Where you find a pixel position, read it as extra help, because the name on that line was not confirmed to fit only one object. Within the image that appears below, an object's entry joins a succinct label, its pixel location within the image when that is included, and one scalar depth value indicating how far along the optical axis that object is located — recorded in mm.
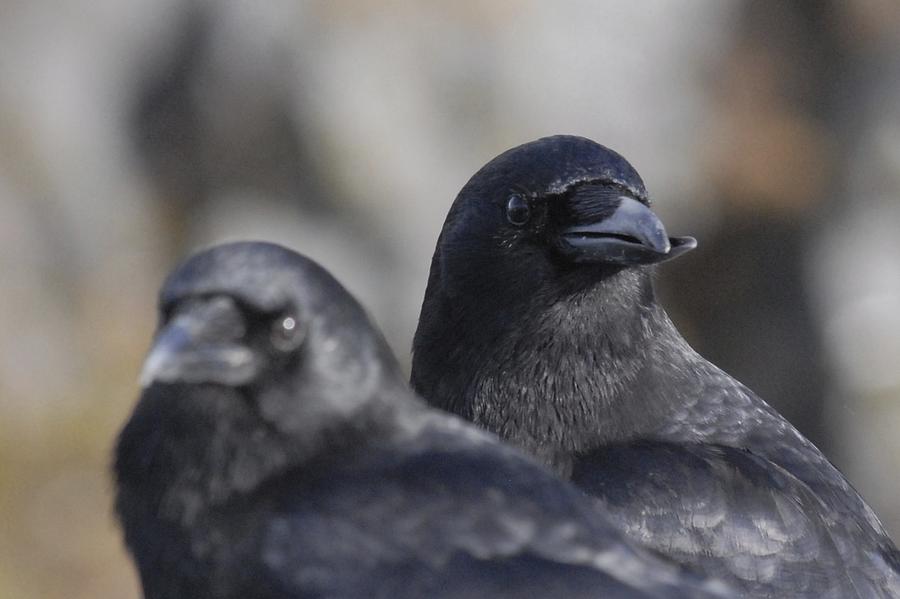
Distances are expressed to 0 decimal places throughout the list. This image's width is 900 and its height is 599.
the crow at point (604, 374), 9094
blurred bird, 6578
